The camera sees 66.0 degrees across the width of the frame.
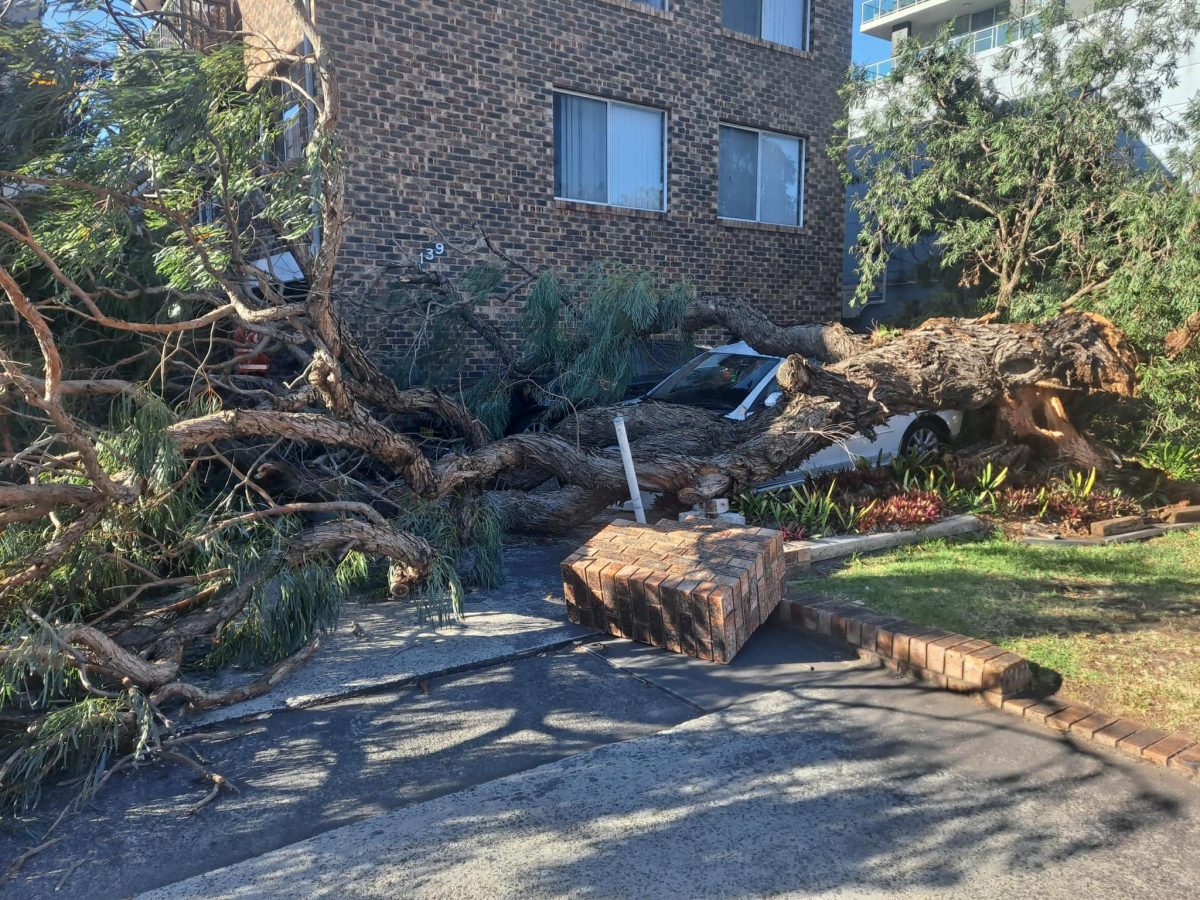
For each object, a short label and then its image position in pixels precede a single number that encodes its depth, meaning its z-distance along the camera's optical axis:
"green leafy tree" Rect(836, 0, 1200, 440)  8.48
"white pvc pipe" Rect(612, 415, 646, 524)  7.12
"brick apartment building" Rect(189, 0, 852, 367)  10.29
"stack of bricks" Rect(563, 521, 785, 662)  5.02
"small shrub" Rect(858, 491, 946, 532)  7.64
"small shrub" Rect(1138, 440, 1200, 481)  9.12
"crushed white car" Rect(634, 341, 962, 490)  8.93
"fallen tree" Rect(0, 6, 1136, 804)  4.16
